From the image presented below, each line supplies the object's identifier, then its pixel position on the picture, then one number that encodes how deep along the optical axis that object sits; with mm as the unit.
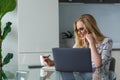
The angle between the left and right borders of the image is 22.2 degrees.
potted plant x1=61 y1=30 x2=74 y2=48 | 4977
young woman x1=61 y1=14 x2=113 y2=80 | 2381
